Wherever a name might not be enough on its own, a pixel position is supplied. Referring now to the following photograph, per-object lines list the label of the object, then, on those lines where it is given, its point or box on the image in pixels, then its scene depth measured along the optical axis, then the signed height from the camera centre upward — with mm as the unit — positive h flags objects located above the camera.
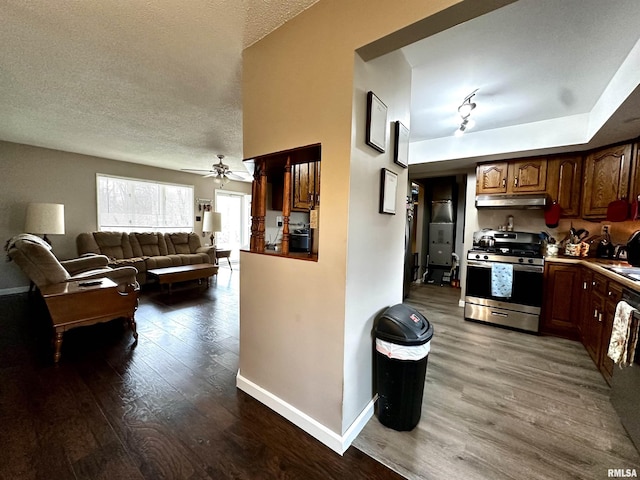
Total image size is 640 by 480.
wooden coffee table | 4449 -947
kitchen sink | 1901 -340
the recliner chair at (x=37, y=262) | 2520 -448
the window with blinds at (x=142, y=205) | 5281 +323
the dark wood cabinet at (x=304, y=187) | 2051 +295
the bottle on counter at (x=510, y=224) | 3775 +60
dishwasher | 1508 -1025
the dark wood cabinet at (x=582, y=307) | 2149 -811
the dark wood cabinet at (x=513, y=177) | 3354 +704
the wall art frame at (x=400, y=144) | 1824 +596
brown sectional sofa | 4746 -604
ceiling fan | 4502 +878
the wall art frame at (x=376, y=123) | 1465 +614
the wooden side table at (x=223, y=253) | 6330 -785
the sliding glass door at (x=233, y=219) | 7355 +77
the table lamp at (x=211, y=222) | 6163 -18
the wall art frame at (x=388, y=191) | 1672 +234
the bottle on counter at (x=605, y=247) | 2936 -198
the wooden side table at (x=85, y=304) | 2312 -844
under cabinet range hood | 3292 +367
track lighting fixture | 2448 +1186
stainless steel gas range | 3131 -700
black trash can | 1518 -853
